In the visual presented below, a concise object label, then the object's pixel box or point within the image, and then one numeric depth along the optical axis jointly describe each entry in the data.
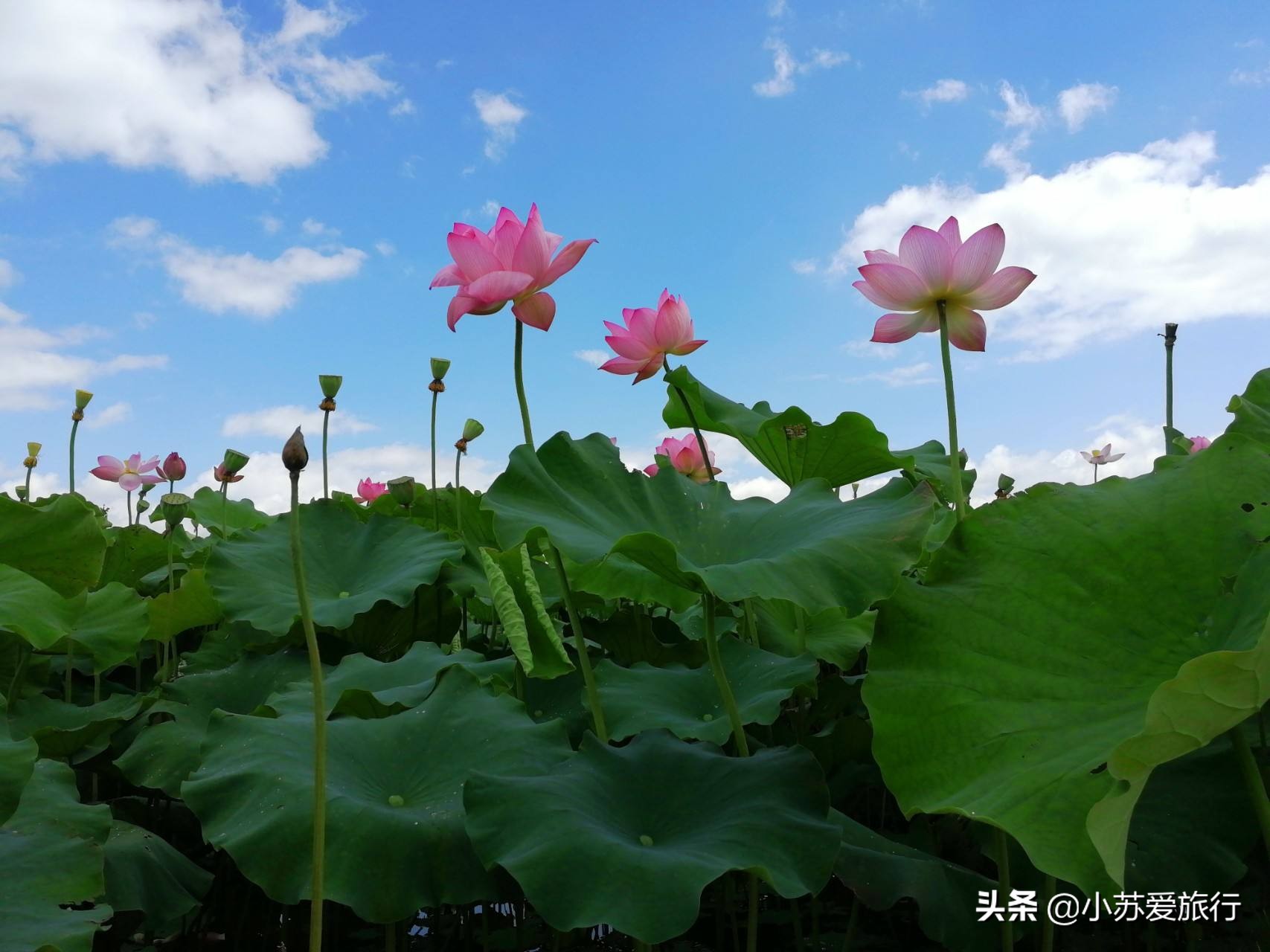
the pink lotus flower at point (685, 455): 1.86
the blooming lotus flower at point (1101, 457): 2.63
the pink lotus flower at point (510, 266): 1.04
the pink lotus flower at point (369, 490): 2.73
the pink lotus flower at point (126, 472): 2.54
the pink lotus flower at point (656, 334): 1.31
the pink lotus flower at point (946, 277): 1.13
